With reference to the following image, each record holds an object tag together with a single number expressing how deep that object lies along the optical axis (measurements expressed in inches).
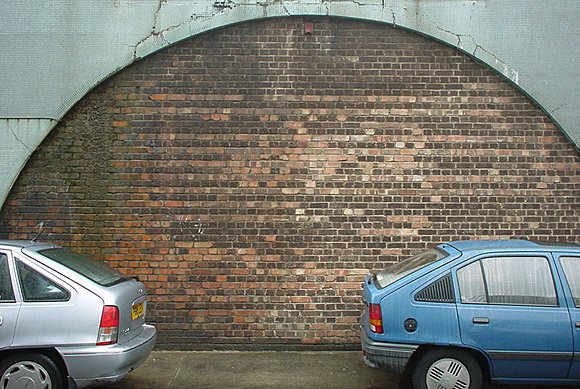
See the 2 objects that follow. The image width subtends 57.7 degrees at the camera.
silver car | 181.5
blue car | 187.0
